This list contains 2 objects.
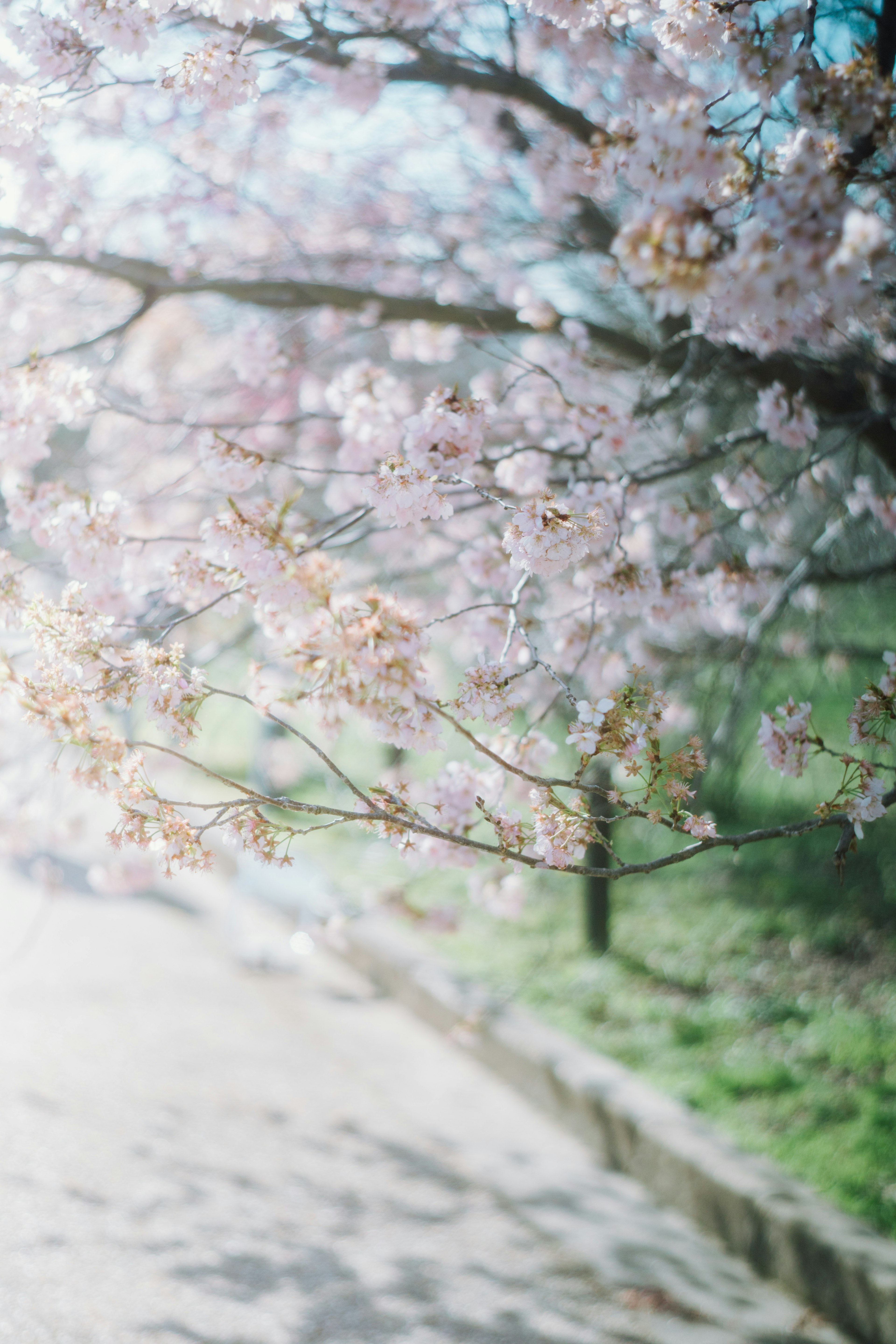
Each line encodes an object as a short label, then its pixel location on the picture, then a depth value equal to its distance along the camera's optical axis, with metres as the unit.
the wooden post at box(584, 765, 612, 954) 5.00
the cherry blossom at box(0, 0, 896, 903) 1.79
